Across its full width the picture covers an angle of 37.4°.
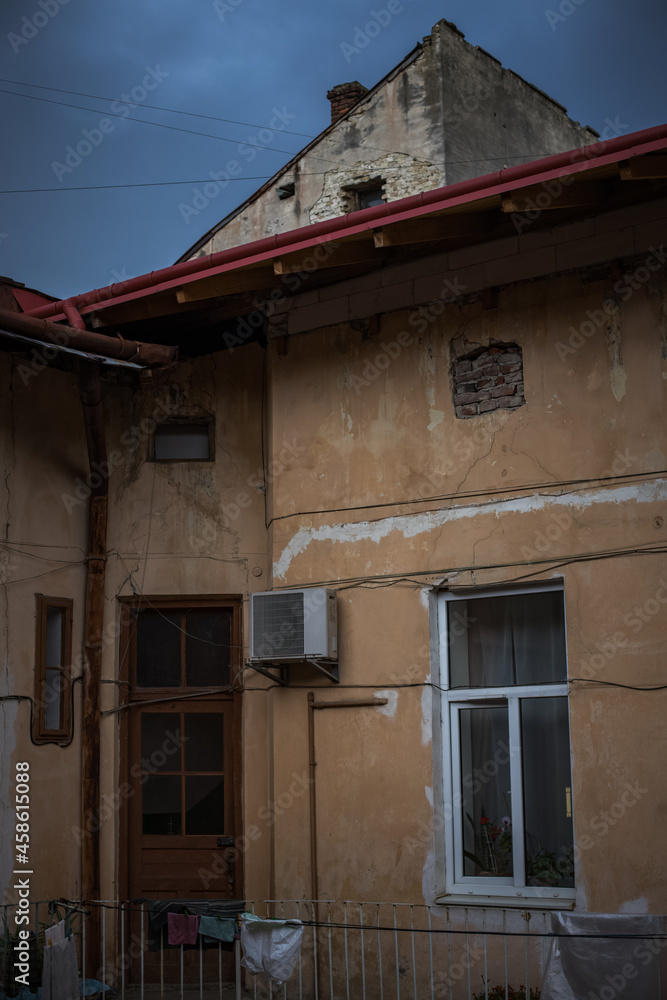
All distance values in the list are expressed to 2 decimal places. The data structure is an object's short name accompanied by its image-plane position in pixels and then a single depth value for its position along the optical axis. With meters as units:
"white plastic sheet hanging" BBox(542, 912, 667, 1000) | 5.21
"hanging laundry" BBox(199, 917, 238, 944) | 7.05
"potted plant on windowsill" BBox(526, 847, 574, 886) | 6.25
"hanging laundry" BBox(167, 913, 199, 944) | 7.30
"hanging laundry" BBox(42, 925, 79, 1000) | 5.95
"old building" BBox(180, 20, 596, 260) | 14.54
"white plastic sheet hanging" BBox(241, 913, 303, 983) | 5.90
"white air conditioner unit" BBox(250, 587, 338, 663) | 6.89
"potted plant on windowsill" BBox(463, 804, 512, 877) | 6.49
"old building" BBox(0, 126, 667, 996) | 6.21
